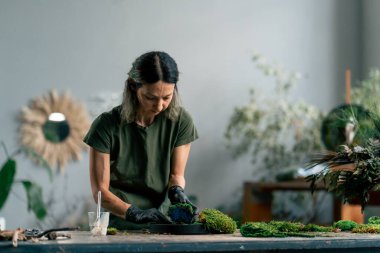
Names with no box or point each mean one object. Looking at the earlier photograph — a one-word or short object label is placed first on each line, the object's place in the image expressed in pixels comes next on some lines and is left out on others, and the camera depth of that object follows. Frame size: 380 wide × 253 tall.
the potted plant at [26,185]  6.65
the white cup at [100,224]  3.25
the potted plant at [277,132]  7.84
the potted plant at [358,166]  3.66
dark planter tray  3.39
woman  3.79
